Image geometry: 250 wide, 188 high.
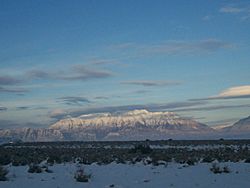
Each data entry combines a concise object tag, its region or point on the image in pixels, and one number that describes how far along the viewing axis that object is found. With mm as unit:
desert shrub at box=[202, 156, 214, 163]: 35412
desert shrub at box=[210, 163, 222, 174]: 26672
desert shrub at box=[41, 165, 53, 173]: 28662
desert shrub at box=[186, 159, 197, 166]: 33178
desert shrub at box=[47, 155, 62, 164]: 36941
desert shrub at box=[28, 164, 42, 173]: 28266
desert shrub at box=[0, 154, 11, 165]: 36362
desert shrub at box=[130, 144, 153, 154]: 46472
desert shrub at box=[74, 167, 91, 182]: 23633
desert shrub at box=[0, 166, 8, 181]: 23716
